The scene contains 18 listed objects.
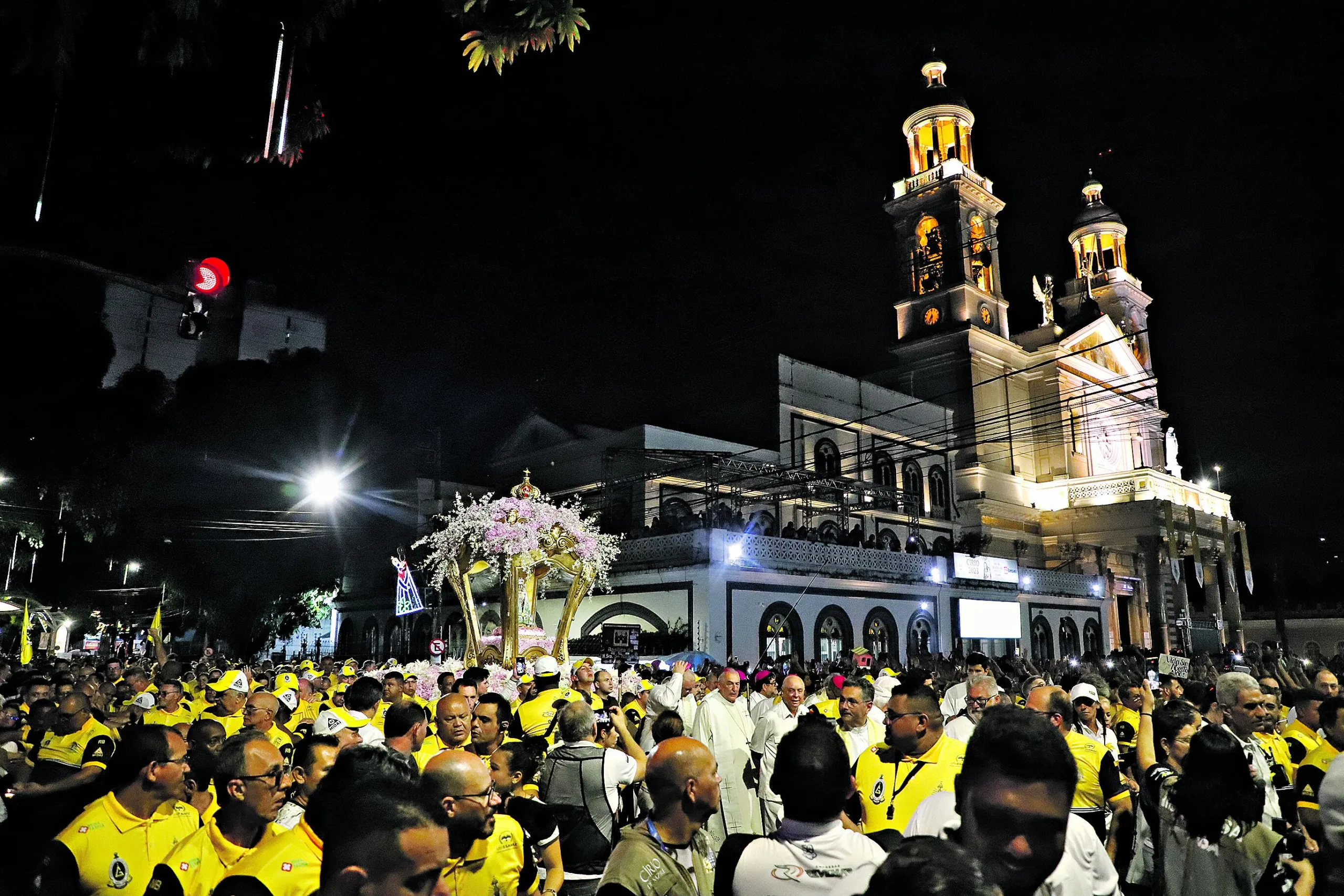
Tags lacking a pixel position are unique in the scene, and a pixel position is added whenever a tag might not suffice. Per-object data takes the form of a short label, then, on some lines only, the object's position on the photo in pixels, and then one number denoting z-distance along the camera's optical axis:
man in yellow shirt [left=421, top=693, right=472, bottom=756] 5.71
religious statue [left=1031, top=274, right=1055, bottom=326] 56.41
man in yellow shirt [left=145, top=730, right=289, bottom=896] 3.57
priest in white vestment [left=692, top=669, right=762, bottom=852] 8.25
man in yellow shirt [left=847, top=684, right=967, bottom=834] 4.71
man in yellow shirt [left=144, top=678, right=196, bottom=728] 9.01
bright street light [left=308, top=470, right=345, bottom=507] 34.28
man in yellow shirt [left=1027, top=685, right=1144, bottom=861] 5.62
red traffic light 7.23
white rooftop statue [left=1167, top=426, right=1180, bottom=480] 57.62
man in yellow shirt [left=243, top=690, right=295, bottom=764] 6.91
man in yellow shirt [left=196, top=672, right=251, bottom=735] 8.31
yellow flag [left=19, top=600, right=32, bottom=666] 21.80
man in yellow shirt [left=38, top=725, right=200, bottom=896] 3.57
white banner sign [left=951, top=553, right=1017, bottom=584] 35.38
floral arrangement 17.58
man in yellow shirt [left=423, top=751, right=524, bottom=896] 3.57
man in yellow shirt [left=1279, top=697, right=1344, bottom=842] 4.84
